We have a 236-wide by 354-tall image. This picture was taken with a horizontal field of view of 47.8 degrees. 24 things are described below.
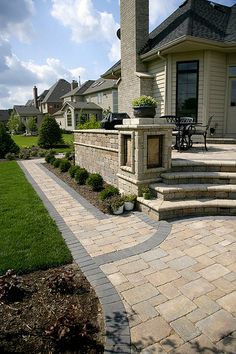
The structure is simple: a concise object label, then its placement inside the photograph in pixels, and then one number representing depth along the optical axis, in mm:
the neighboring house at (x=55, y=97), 50781
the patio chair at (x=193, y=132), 8286
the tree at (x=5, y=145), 17547
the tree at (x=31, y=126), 44750
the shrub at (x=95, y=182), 7648
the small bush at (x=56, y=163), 12027
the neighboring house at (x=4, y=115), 78438
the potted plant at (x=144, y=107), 6520
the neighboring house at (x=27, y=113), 55491
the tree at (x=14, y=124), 51594
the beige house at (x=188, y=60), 9742
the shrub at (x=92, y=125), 13213
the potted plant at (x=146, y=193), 5746
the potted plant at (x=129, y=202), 5879
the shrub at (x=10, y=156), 16359
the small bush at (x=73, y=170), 9527
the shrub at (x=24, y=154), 16811
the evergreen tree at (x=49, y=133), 21031
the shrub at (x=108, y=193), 6531
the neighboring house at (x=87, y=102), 33438
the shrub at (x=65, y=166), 11062
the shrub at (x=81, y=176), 8648
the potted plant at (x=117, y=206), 5734
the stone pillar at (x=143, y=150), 5746
